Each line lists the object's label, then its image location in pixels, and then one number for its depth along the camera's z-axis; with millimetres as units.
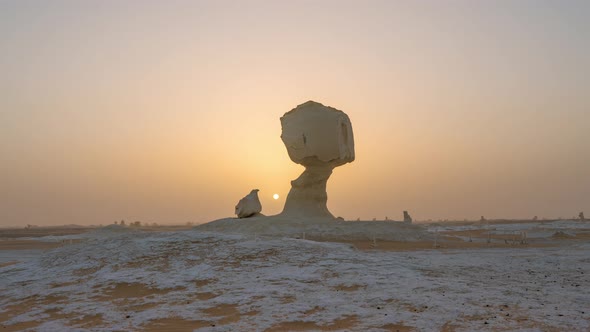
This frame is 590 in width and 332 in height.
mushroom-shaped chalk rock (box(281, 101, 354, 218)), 37938
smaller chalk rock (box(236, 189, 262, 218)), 37469
